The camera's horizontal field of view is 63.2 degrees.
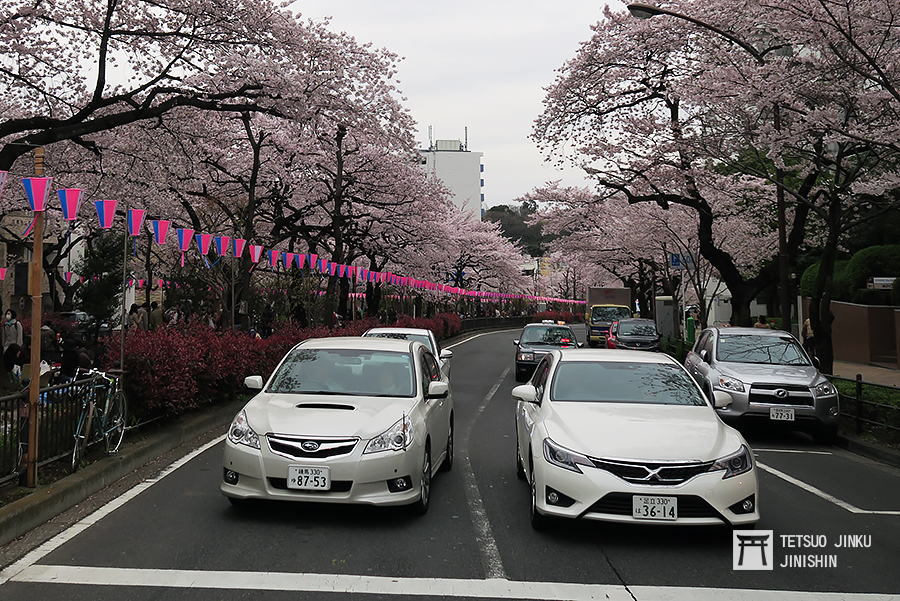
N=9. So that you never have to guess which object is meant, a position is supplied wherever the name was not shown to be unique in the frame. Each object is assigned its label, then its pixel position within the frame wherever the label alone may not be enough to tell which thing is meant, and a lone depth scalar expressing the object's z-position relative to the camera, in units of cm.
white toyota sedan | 540
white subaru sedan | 584
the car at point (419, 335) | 1396
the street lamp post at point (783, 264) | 1574
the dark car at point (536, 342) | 1991
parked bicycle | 760
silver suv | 1059
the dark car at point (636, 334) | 2586
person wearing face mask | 1756
